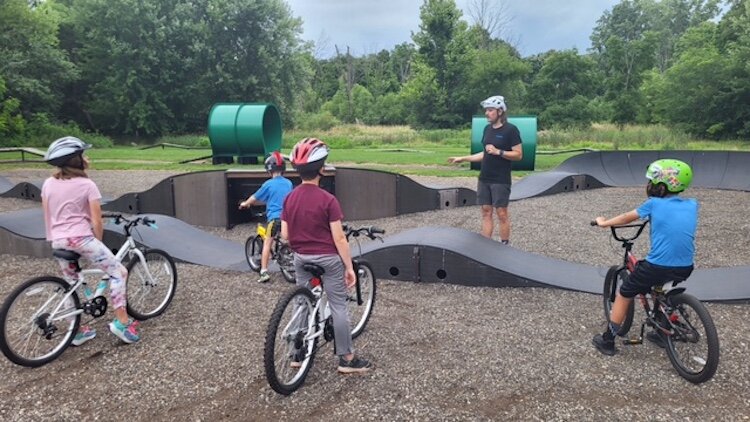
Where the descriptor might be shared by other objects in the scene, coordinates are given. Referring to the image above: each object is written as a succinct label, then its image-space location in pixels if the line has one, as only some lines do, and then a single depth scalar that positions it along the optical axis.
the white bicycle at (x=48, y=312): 3.98
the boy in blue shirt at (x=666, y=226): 3.79
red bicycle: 3.63
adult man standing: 6.98
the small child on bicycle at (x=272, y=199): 6.41
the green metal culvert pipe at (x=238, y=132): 21.19
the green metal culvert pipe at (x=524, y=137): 17.83
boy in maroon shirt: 3.64
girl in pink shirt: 4.21
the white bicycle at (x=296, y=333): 3.48
